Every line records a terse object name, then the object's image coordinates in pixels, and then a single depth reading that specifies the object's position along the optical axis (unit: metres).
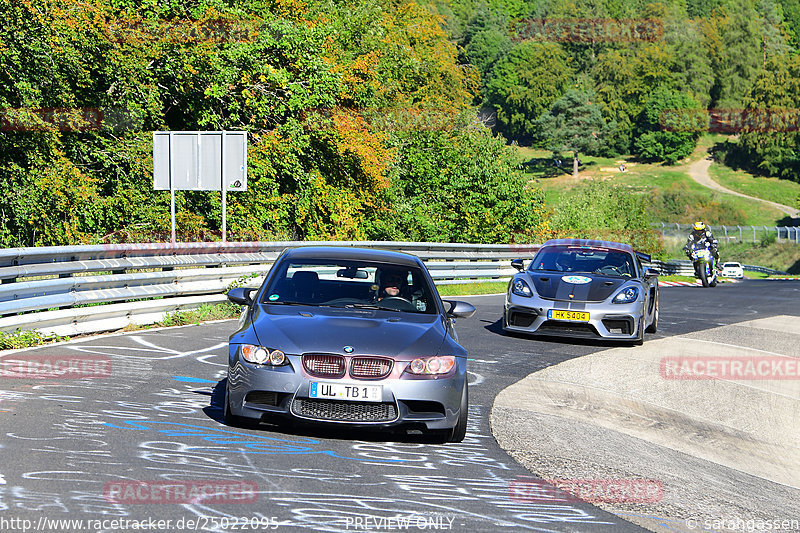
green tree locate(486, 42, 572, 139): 164.88
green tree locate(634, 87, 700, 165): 145.62
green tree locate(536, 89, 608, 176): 145.62
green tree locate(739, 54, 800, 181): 135.38
